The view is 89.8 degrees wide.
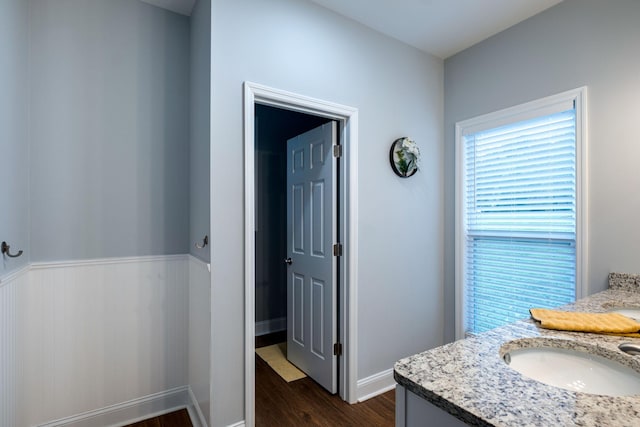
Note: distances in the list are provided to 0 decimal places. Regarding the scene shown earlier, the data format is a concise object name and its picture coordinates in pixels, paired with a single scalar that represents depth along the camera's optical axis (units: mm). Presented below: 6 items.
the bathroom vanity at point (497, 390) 628
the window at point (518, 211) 2102
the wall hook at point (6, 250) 1417
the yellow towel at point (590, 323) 1078
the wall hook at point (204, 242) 1812
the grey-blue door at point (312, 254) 2400
